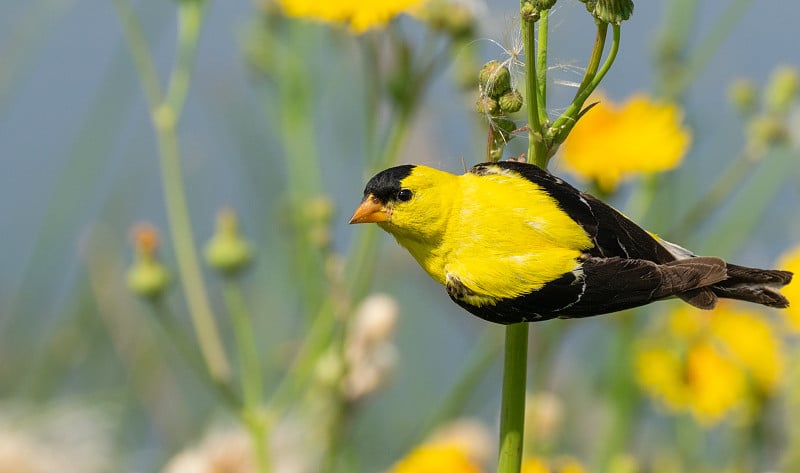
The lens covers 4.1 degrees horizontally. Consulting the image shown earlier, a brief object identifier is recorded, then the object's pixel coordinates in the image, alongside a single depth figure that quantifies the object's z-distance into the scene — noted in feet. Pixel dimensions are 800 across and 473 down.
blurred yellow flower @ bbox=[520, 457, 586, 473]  9.78
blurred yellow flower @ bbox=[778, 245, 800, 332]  10.26
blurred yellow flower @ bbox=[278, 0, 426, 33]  10.32
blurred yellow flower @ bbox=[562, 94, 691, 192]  10.34
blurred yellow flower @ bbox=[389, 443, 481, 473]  10.00
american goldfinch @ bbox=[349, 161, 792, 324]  9.56
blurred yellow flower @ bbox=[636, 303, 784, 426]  10.91
